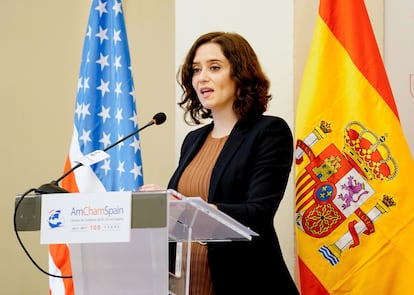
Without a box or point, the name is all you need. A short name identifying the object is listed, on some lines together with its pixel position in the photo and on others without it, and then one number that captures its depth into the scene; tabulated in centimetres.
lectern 313
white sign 313
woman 362
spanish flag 407
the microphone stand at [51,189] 328
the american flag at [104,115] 439
